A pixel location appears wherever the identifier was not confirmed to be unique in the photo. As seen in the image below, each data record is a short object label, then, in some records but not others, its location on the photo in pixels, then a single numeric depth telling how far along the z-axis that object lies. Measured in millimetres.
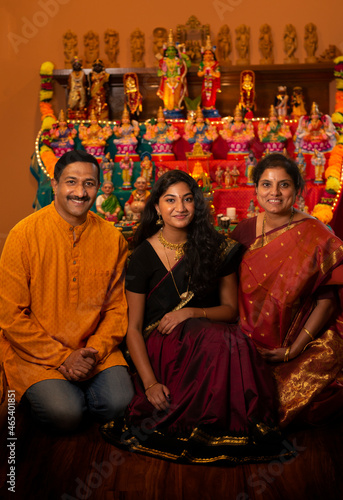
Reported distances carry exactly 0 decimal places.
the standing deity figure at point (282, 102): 5453
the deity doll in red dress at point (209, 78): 5297
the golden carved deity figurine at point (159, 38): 6078
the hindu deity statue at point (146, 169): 4770
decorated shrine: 4715
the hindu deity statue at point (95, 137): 5027
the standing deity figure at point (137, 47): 6090
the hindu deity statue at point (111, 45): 6125
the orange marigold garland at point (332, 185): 4336
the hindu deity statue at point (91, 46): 6125
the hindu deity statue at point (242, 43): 6039
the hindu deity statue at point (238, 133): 4980
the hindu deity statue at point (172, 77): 5227
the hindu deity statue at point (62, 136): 5141
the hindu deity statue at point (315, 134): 4922
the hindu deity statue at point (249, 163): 4773
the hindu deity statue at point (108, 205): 4449
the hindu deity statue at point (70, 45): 6084
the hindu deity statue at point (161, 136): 5020
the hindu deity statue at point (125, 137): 5014
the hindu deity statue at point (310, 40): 6004
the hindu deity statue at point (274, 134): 5020
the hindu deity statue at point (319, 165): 4730
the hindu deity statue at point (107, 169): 4809
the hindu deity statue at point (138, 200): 4305
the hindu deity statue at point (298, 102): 5562
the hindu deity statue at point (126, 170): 4816
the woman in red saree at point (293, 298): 2234
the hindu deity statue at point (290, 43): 6031
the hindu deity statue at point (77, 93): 5445
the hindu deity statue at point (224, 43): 6070
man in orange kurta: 2186
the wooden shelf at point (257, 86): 5805
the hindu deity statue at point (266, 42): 6086
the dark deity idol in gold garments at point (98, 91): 5477
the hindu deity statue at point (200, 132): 4949
